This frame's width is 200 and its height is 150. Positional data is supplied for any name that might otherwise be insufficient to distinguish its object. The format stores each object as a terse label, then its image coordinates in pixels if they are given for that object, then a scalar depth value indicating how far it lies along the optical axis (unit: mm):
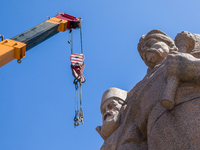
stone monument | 4074
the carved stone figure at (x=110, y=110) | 6188
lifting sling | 12128
